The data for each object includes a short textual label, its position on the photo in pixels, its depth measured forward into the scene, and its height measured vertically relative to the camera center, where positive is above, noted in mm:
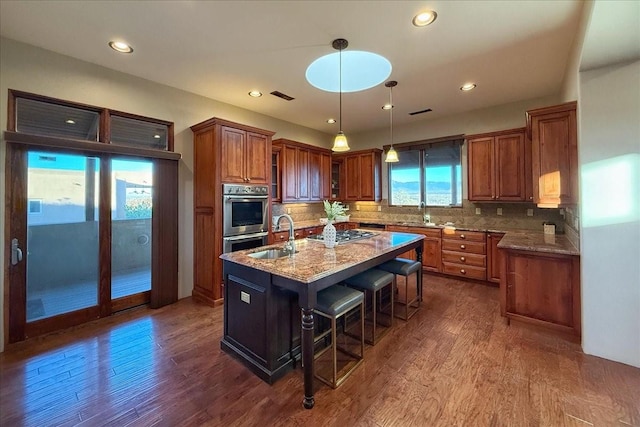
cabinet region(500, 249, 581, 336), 2598 -800
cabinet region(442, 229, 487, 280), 4277 -681
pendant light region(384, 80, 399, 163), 3568 +1773
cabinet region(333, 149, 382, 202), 5789 +883
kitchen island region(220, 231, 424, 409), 1830 -705
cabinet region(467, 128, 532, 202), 4051 +757
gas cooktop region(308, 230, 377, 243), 3172 -285
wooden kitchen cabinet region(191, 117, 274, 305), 3555 +551
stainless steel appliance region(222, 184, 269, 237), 3639 +80
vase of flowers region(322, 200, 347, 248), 2727 -158
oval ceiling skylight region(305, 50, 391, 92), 3092 +1843
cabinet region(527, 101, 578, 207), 2729 +633
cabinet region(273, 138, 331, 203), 4906 +859
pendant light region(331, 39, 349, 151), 3018 +809
